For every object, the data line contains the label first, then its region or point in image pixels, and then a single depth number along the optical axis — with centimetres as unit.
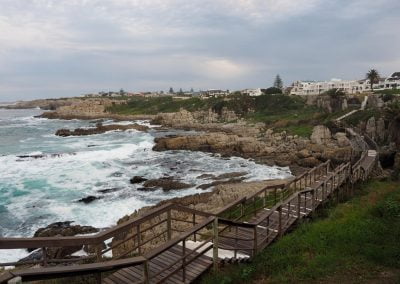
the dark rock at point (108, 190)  2816
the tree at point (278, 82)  16835
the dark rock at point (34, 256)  1573
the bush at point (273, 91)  11644
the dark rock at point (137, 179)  3113
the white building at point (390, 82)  10638
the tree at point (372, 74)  8544
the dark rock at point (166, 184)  2906
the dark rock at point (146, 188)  2878
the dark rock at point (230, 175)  3232
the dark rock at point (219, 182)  2892
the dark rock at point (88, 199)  2566
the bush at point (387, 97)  5819
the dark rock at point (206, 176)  3268
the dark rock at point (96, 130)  7100
